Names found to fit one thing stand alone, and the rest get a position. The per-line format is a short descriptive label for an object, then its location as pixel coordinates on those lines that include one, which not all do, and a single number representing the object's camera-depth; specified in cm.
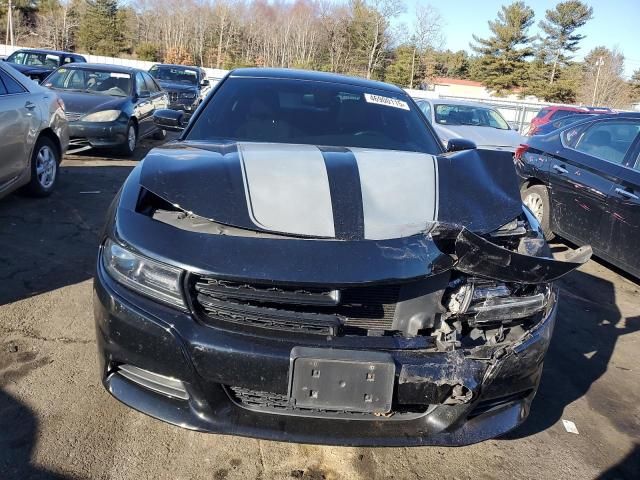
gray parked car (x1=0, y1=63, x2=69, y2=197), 503
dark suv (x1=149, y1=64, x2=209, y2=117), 1584
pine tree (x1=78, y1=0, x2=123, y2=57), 5312
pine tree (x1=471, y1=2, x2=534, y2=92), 5366
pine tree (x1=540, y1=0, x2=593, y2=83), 5366
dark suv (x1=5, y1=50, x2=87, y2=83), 1659
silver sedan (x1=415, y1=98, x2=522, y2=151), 967
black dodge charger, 186
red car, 1408
